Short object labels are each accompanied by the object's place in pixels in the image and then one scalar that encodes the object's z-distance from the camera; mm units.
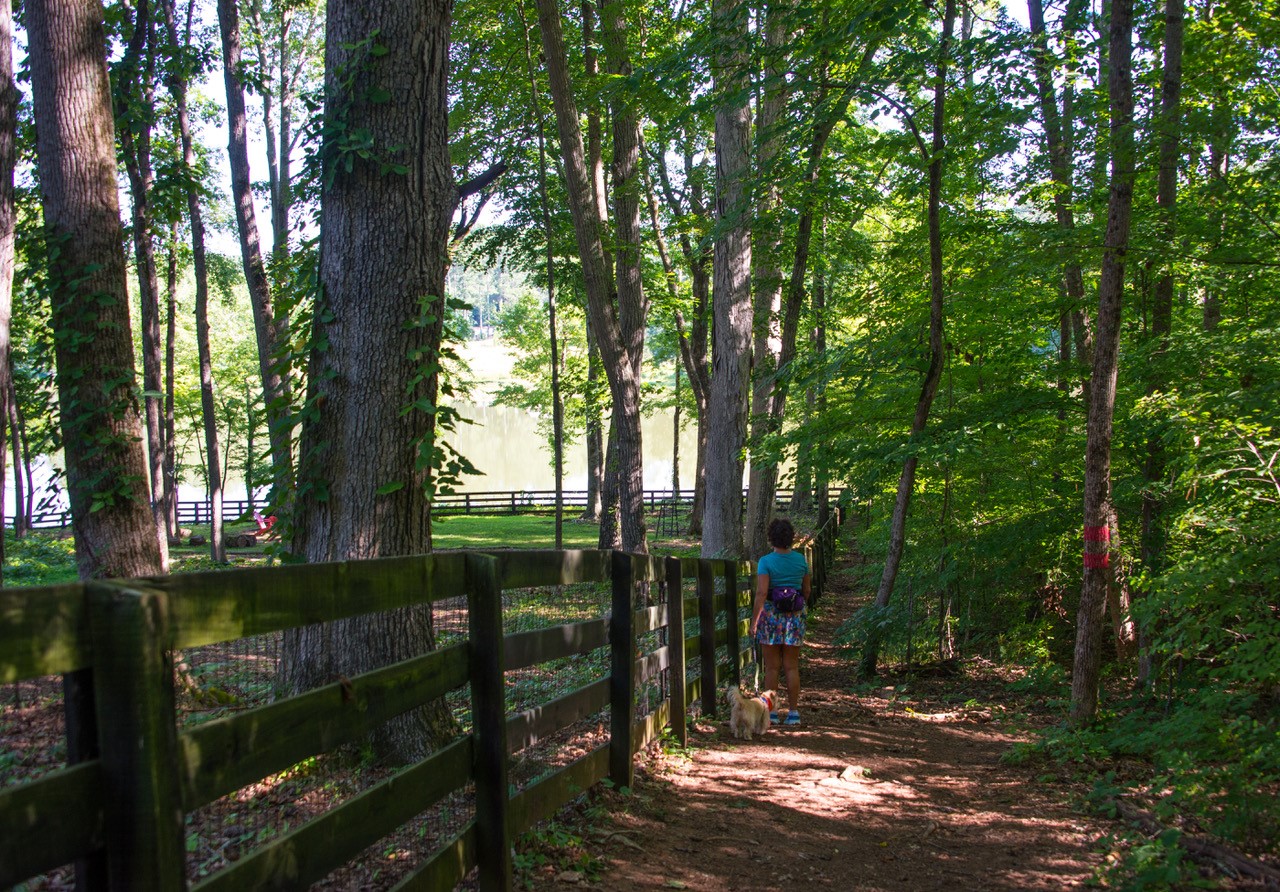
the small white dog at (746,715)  7242
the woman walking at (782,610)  8016
